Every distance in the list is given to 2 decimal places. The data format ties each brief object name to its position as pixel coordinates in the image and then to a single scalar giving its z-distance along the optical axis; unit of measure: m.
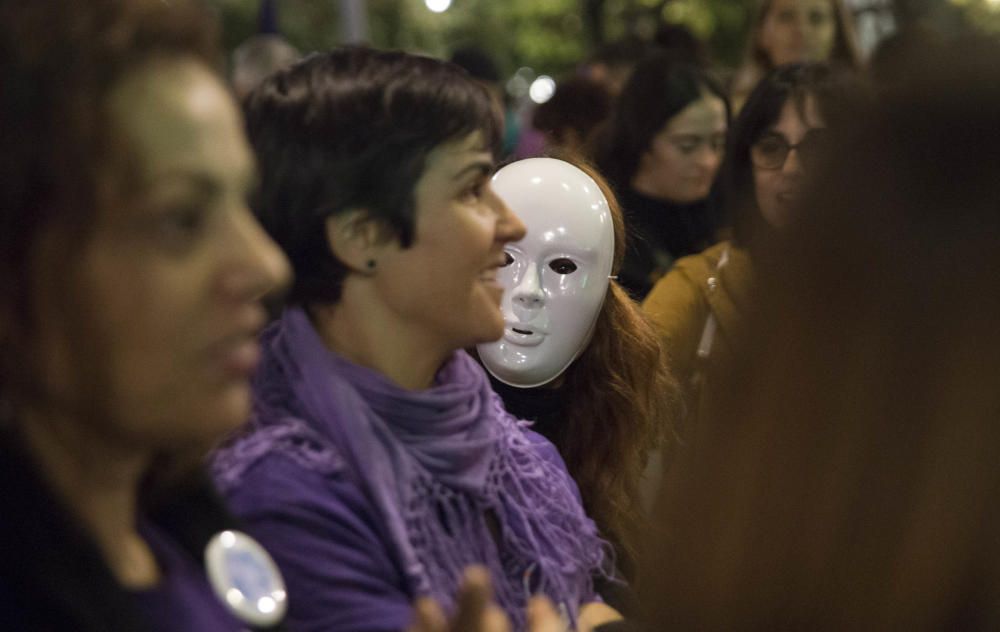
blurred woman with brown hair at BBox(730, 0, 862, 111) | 5.71
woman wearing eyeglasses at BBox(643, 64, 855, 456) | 3.57
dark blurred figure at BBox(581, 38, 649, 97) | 6.41
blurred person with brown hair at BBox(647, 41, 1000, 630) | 1.13
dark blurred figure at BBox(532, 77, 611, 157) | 5.55
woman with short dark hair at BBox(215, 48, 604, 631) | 1.81
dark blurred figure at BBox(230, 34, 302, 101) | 6.41
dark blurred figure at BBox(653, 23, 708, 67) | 6.50
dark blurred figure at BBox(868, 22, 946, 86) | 1.20
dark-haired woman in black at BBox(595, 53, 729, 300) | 4.68
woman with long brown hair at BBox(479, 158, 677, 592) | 2.76
